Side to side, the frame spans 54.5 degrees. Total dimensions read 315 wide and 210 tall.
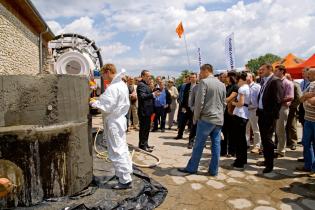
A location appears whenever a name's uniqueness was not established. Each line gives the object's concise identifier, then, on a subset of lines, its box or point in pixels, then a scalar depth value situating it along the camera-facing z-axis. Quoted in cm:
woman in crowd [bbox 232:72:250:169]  598
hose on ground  610
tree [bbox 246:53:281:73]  7544
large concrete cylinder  384
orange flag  1331
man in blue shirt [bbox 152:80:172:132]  1068
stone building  967
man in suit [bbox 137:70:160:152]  724
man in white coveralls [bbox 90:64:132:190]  445
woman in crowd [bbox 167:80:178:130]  1146
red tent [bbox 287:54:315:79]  1404
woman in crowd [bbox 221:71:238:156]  633
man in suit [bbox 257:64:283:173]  551
